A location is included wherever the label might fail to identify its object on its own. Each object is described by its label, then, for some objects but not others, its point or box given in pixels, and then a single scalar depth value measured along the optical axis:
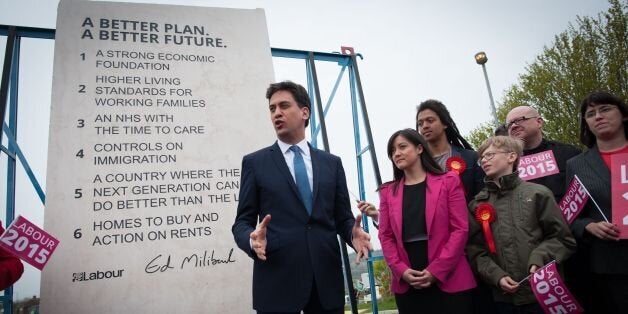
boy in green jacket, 1.99
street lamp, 10.38
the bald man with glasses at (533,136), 2.74
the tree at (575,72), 9.03
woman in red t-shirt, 2.02
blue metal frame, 3.03
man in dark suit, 1.66
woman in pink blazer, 1.94
